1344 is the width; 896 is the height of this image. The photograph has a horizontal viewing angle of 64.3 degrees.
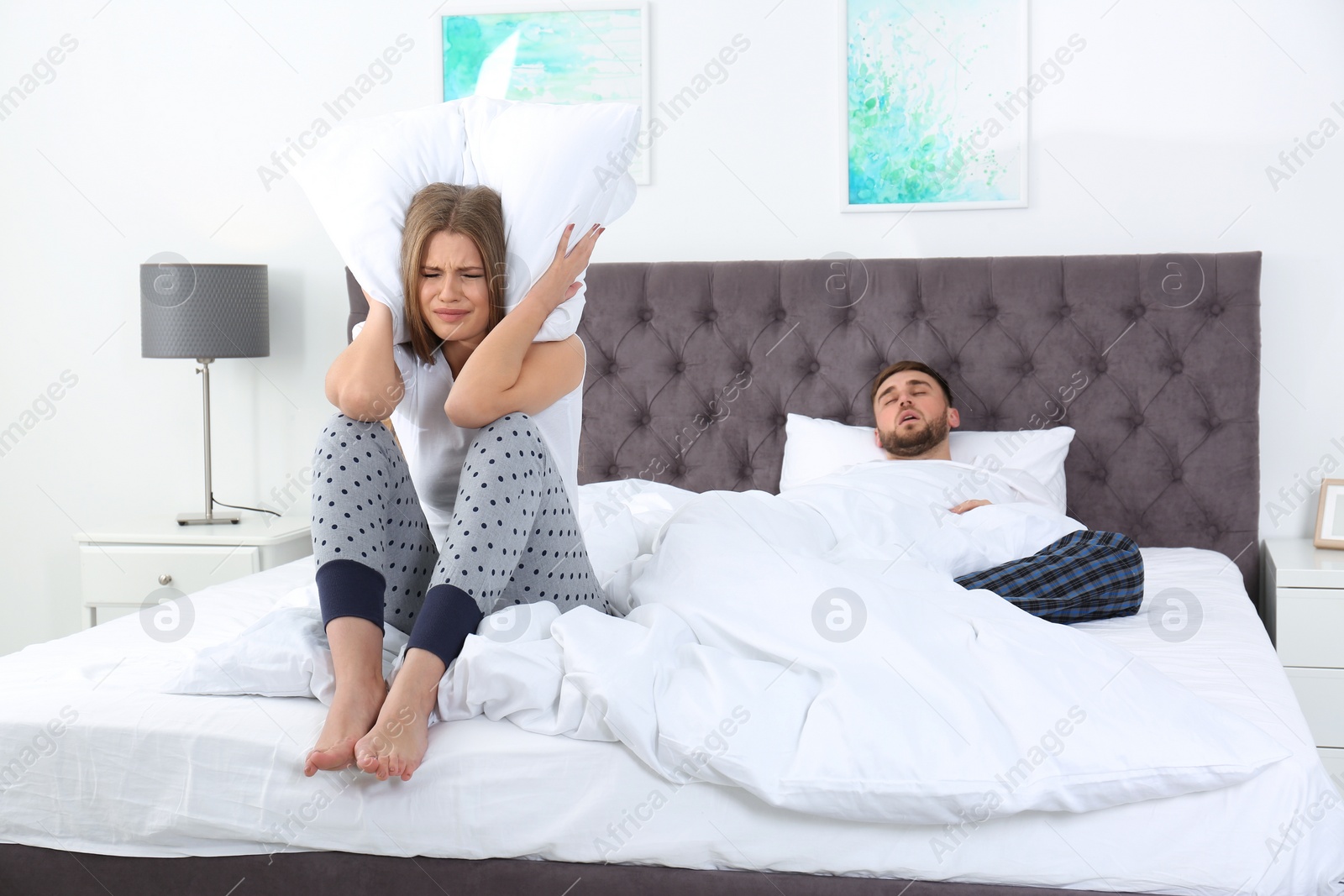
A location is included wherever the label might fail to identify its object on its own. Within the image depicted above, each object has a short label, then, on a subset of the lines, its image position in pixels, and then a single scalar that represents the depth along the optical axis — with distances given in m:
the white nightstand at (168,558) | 2.45
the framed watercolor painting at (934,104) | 2.40
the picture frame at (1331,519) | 2.25
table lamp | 2.50
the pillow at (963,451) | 2.24
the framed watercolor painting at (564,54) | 2.54
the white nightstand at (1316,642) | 2.02
